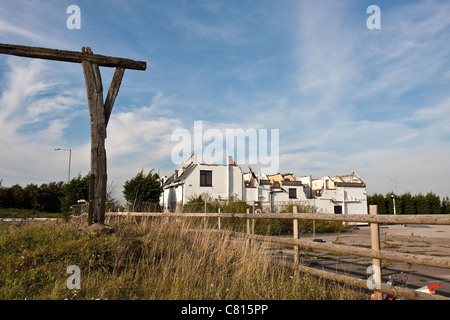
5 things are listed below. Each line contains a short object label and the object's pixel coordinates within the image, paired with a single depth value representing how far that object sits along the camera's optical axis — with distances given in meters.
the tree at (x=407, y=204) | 41.69
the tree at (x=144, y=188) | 28.22
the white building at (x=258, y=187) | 31.69
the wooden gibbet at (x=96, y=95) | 6.99
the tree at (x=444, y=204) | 41.91
